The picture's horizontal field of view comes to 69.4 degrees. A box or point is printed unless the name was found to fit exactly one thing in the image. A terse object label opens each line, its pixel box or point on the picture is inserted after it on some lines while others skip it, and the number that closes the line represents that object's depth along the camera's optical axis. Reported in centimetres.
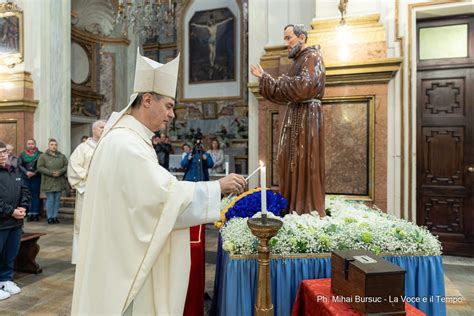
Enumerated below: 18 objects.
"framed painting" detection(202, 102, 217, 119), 1204
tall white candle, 178
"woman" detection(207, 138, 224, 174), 924
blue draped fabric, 227
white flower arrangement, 239
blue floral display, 280
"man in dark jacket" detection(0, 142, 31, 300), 350
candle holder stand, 187
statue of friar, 285
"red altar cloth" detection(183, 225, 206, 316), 268
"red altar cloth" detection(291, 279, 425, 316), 181
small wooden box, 173
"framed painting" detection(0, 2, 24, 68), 820
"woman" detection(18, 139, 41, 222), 735
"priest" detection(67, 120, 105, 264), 423
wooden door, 500
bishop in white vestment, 172
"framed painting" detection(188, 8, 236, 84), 1202
